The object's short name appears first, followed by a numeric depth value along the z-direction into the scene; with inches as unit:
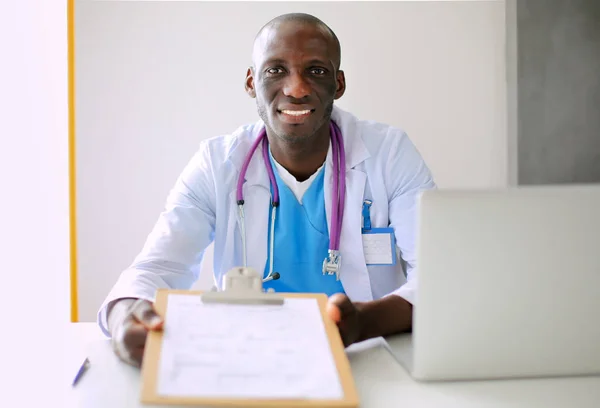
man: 61.7
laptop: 31.5
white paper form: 28.0
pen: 35.1
